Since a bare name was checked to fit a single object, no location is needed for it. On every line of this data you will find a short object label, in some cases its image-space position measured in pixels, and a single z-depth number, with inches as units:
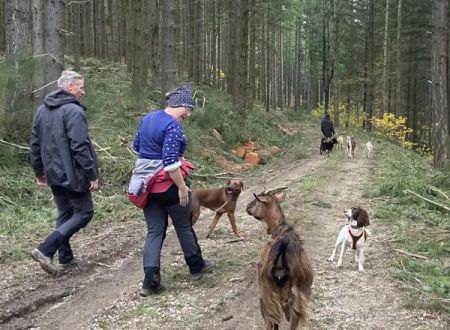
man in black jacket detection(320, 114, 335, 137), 909.8
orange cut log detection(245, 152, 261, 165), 746.8
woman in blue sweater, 214.1
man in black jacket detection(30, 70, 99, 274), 241.9
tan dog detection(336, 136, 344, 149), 1004.6
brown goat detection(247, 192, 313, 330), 160.6
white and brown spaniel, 254.5
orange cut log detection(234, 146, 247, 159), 755.0
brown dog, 316.5
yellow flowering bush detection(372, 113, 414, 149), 1312.7
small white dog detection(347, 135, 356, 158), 864.9
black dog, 864.5
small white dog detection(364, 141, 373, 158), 866.8
